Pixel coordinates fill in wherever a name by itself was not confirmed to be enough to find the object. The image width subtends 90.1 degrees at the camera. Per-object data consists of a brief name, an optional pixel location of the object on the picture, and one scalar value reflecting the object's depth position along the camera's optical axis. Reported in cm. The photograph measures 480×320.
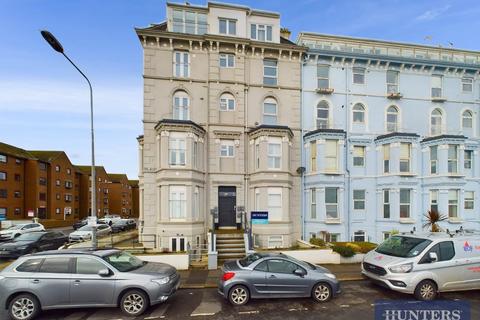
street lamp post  750
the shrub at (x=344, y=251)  1176
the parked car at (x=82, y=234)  2058
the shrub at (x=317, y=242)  1323
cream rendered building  1425
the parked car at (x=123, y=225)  2941
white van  754
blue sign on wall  1175
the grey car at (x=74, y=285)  643
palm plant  1417
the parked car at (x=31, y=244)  1348
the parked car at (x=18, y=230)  2312
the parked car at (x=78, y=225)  3297
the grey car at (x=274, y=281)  728
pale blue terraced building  1572
